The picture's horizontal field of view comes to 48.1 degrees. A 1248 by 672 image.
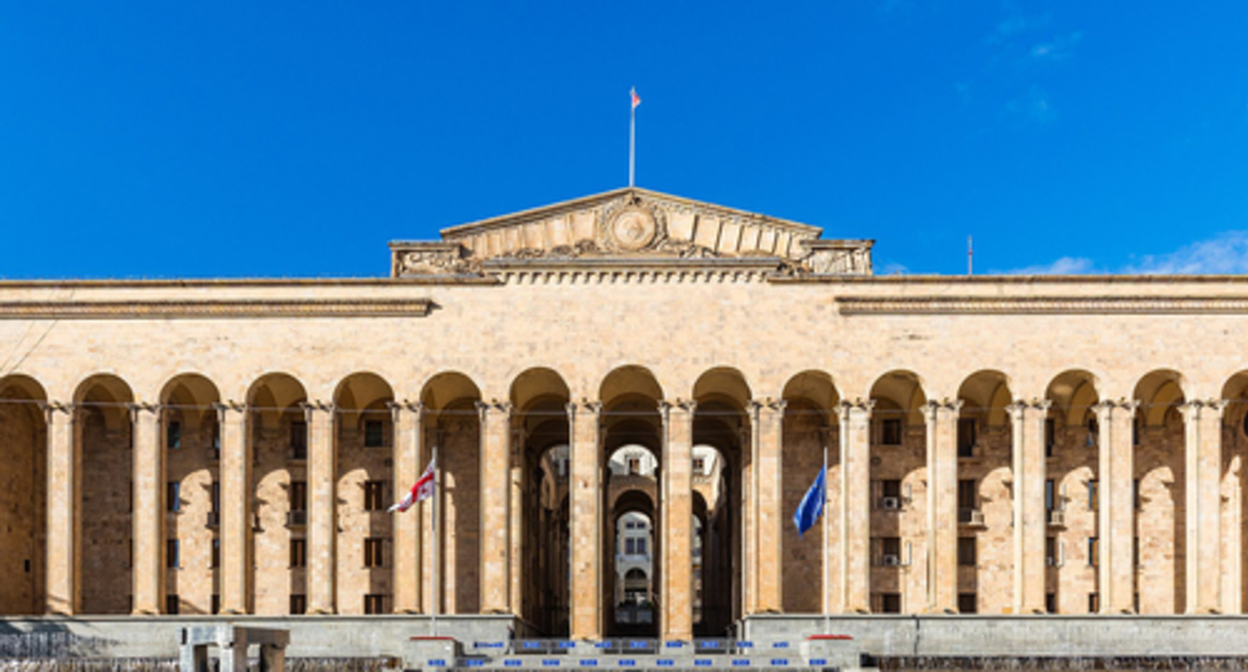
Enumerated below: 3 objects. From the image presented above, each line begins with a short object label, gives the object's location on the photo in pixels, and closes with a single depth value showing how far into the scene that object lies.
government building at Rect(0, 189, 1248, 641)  43.53
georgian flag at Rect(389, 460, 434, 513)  39.09
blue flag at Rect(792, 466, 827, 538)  38.28
